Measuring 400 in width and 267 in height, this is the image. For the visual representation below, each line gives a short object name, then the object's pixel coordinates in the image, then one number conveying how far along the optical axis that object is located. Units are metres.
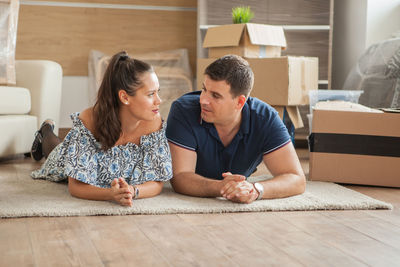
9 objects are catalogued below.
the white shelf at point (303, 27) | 3.88
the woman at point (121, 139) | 1.87
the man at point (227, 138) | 1.92
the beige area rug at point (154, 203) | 1.72
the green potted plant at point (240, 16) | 3.38
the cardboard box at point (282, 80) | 3.20
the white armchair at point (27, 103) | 2.83
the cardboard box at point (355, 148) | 2.36
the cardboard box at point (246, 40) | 3.23
